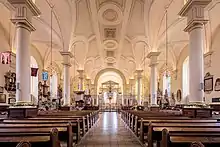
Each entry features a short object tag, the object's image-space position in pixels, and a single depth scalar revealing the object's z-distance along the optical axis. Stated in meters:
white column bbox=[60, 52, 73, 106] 10.01
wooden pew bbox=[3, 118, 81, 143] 3.45
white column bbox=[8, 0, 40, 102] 5.20
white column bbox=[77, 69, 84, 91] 14.55
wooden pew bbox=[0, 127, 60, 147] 2.02
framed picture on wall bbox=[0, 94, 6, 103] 8.92
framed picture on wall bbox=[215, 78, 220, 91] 8.78
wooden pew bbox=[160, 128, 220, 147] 2.03
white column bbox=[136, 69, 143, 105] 14.61
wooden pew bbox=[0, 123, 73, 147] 2.73
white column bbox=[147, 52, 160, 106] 10.07
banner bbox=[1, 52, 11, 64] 8.13
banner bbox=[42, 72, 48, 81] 10.36
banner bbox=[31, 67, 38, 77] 10.40
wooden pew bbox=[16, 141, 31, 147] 1.54
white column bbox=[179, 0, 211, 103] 5.27
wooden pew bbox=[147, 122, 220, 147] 3.02
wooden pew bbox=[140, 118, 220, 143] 3.54
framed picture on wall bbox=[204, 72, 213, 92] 9.39
